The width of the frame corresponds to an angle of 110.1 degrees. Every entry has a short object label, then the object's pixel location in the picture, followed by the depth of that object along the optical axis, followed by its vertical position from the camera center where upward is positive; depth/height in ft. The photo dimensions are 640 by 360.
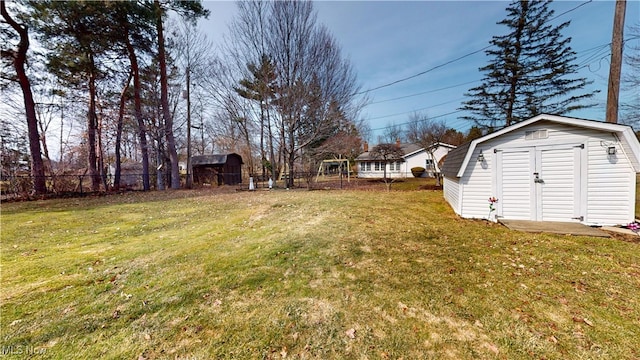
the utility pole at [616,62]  21.13 +9.84
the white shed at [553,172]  16.43 -0.41
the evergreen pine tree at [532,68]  47.11 +22.11
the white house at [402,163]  82.99 +2.98
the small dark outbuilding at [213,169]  62.03 +1.85
